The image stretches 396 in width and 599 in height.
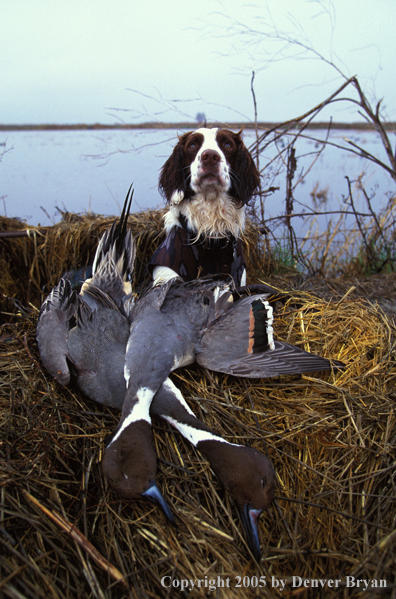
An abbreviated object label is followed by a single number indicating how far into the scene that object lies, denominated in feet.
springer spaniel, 3.04
